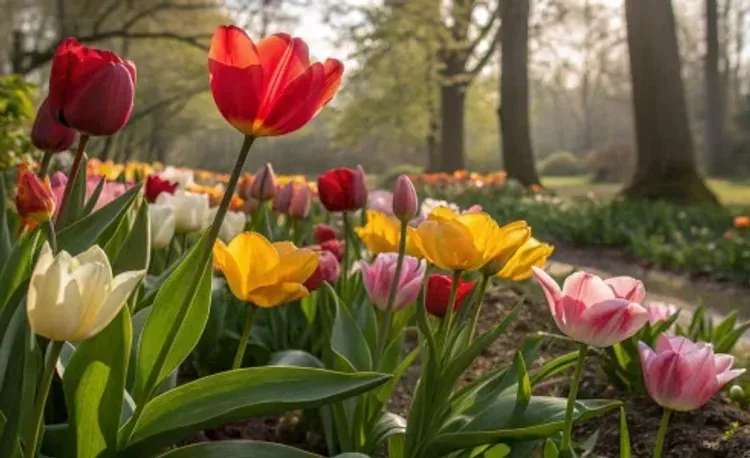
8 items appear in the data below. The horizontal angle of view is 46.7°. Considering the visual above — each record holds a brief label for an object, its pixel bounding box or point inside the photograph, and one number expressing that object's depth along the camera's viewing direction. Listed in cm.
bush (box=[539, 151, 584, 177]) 3844
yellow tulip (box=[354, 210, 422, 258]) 194
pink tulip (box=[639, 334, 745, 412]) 127
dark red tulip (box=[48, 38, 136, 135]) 120
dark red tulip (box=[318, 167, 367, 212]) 207
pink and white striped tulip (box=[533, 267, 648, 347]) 123
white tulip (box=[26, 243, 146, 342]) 88
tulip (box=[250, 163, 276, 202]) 249
